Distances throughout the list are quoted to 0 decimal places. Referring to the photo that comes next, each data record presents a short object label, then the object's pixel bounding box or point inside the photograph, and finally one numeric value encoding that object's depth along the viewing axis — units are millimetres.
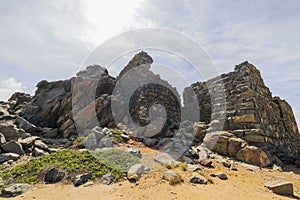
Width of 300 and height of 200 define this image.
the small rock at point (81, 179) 6332
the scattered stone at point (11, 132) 11719
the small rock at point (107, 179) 6361
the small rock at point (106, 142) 9742
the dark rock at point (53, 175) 6747
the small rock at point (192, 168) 7122
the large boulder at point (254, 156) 8944
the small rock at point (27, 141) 10727
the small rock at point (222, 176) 6863
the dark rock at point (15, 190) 5841
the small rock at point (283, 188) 5906
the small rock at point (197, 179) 6102
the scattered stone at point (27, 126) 13753
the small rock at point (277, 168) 8712
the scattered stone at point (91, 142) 9723
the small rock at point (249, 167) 8281
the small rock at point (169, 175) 6023
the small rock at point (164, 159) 7662
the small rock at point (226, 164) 8281
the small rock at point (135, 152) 8538
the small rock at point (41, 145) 10433
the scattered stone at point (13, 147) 9938
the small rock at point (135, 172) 6391
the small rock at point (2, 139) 10300
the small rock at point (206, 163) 8133
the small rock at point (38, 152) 9627
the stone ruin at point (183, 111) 10250
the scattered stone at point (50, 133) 13476
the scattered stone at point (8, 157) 9109
